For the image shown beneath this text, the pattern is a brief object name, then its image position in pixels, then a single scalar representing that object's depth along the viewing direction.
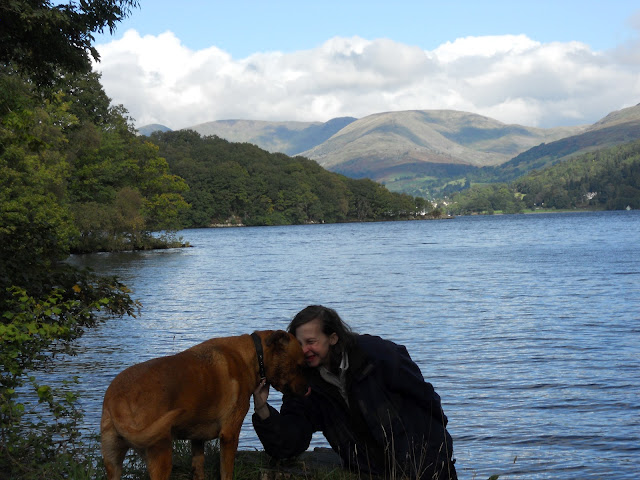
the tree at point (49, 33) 8.95
